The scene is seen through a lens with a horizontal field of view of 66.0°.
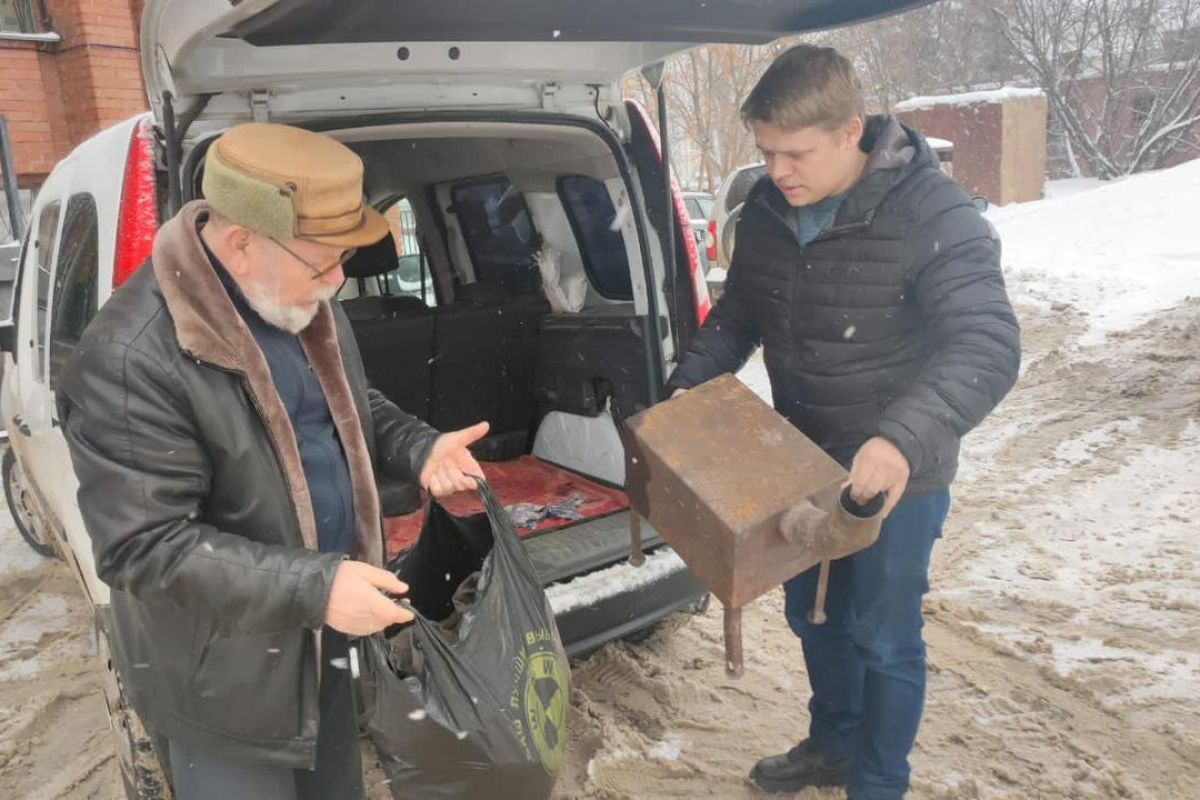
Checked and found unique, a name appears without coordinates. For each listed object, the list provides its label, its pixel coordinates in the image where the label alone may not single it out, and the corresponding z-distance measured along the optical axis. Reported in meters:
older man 1.51
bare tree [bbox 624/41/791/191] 21.53
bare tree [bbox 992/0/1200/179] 17.97
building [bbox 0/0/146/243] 9.00
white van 2.36
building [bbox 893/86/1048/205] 17.11
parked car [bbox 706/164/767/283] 8.67
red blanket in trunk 3.52
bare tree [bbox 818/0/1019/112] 23.89
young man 2.01
